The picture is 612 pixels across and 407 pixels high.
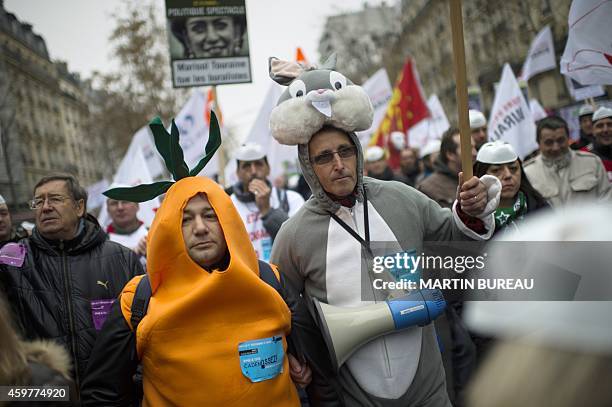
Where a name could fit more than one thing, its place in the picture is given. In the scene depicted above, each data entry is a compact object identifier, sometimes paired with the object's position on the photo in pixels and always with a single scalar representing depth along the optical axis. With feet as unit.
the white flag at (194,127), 25.23
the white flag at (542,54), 25.41
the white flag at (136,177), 20.68
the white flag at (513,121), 21.77
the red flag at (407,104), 29.63
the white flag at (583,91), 22.13
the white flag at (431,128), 31.45
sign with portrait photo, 16.26
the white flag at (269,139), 23.30
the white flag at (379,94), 31.24
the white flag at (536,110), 28.77
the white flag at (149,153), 28.41
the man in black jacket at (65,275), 9.64
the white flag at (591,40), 10.25
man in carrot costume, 7.36
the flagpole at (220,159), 16.02
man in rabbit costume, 7.59
